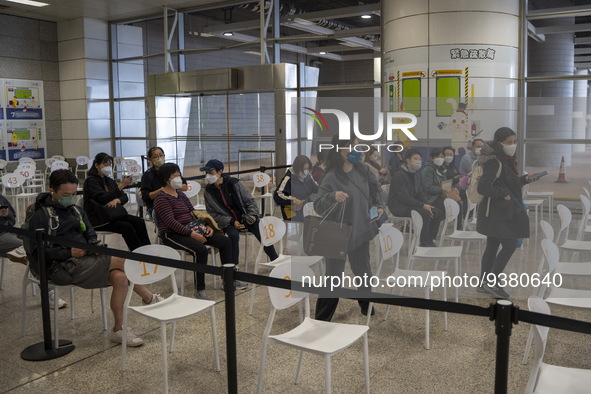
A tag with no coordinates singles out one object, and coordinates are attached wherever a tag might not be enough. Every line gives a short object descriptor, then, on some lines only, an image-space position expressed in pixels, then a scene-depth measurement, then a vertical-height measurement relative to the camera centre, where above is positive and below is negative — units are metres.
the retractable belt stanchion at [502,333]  2.28 -0.74
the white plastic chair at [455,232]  4.22 -0.70
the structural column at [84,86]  14.59 +1.60
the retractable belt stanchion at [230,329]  2.88 -0.93
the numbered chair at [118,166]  12.98 -0.43
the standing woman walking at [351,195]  3.55 -0.30
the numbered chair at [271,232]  4.85 -0.73
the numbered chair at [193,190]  7.15 -0.52
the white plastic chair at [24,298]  4.16 -1.12
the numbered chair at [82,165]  13.76 -0.42
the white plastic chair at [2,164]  12.29 -0.30
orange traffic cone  4.51 -0.26
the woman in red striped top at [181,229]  5.11 -0.72
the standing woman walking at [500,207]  4.25 -0.47
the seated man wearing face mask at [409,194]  3.83 -0.33
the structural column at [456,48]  8.27 +1.39
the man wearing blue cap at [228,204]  5.76 -0.57
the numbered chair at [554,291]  3.55 -0.96
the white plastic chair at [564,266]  4.24 -0.91
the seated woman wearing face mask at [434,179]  3.94 -0.24
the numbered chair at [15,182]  8.78 -0.49
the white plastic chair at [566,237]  4.94 -0.84
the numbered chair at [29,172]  9.66 -0.39
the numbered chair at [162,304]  3.45 -0.98
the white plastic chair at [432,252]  4.43 -0.85
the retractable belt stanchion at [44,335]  3.86 -1.25
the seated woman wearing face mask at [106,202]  5.84 -0.54
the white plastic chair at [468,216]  4.38 -0.57
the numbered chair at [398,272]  3.98 -0.91
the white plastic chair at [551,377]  2.49 -1.03
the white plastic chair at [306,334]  2.90 -1.00
